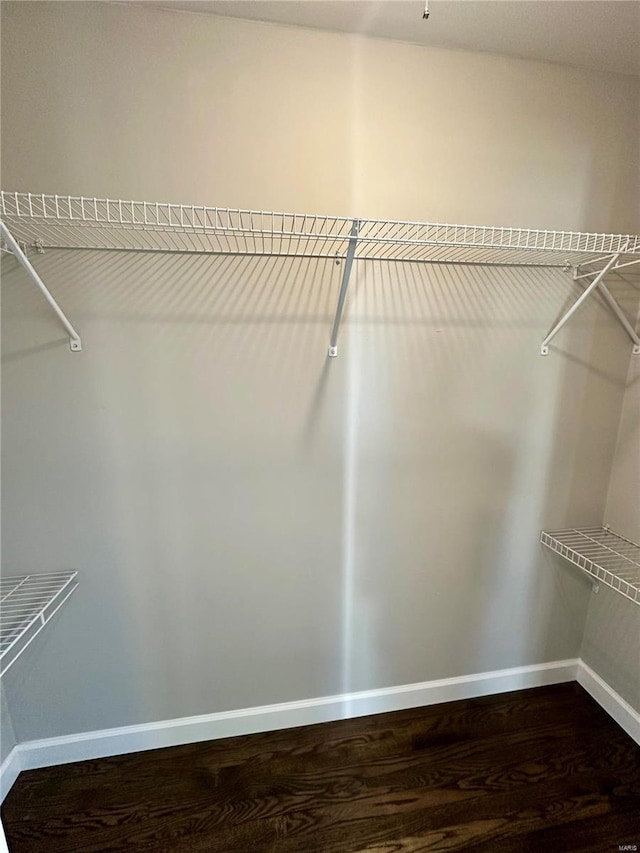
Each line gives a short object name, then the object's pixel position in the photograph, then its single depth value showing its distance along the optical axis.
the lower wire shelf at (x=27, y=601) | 1.22
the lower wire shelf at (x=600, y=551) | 1.56
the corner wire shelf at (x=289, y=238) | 1.15
